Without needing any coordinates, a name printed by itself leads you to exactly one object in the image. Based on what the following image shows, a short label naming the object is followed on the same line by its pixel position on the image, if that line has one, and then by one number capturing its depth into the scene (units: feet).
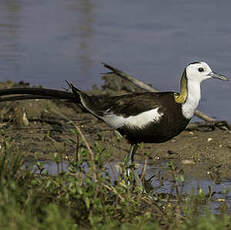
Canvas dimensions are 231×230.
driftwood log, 37.40
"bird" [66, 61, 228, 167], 37.55
